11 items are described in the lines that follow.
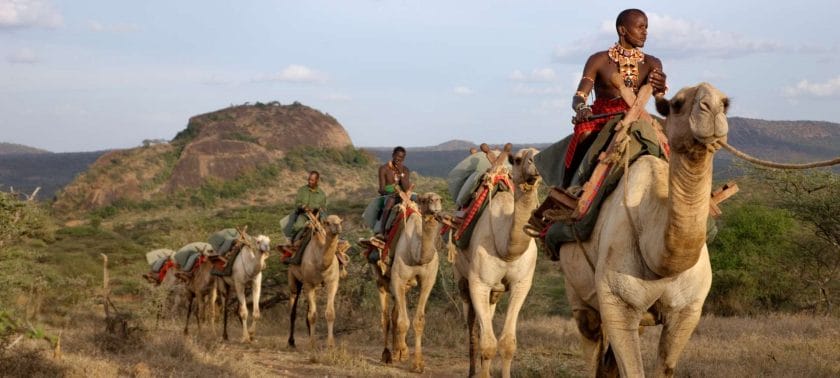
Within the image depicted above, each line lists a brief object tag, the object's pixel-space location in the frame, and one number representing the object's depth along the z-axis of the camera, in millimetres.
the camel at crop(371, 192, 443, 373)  12727
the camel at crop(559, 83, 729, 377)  4609
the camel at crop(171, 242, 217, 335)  20031
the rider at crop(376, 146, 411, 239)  14664
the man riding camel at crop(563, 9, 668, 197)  6812
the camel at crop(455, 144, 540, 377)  9570
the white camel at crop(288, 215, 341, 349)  15555
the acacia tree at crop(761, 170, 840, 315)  17891
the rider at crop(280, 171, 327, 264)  16859
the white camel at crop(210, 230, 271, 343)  17688
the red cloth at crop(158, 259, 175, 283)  22594
